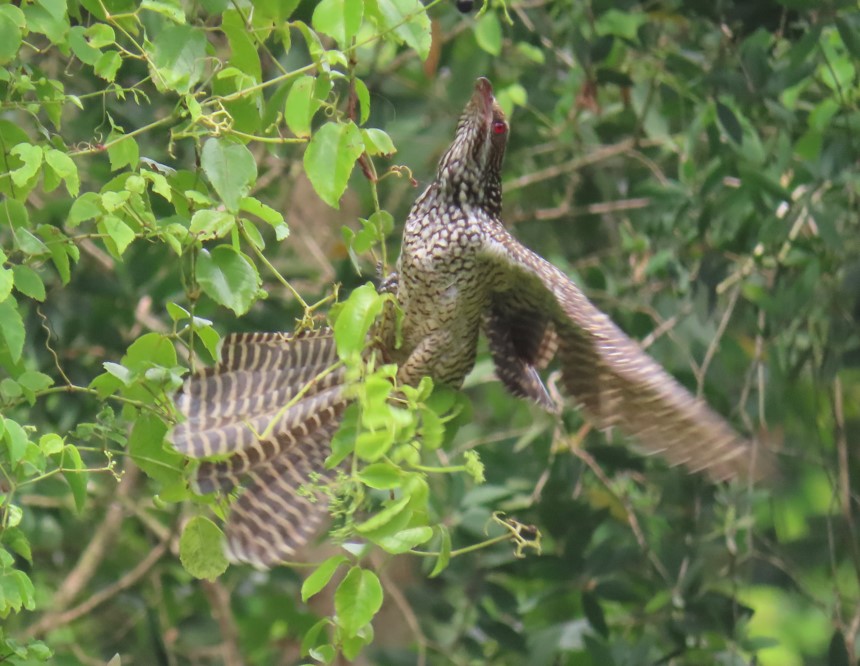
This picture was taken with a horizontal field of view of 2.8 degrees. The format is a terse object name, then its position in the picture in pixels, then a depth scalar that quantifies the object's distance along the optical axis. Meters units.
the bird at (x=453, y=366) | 13.19
